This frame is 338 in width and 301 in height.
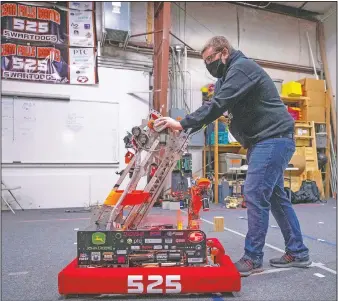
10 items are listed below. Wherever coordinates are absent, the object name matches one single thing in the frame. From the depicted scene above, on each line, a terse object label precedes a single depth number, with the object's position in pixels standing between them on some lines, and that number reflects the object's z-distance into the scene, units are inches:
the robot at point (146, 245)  60.2
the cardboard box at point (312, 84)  289.4
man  70.9
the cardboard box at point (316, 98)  290.1
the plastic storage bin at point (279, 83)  287.4
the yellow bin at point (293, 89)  277.4
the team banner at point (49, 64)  223.3
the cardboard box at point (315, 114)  289.1
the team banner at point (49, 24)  225.0
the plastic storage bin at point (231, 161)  243.0
